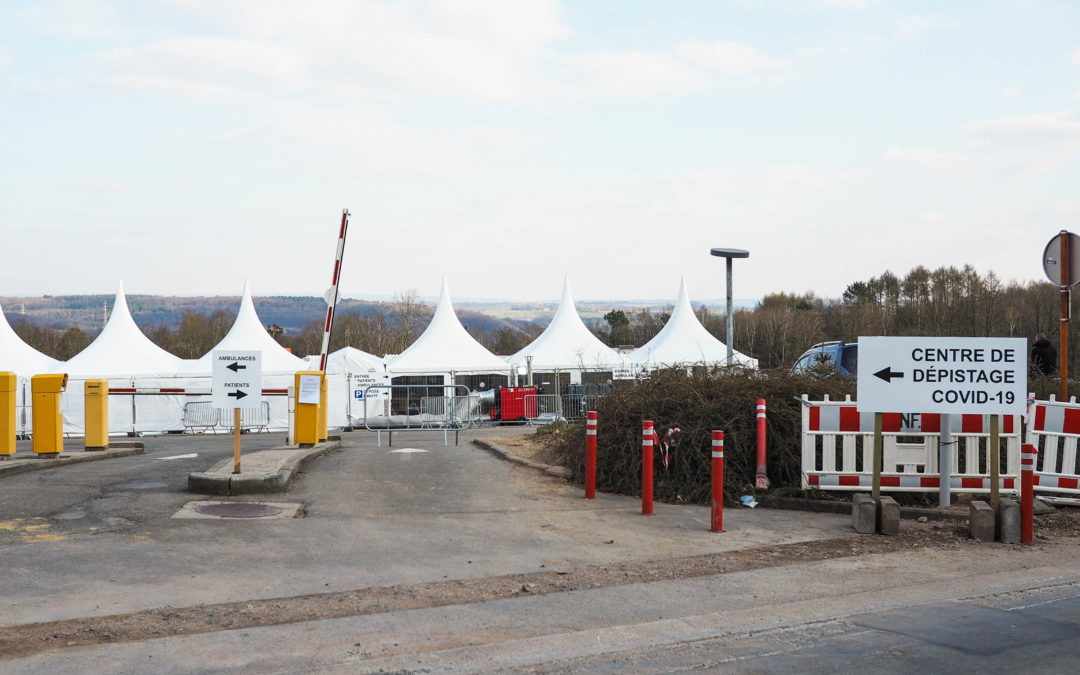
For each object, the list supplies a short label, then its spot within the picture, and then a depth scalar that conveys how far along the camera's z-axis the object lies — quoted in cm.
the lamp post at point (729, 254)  1834
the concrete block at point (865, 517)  1023
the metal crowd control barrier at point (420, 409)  2928
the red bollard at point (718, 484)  1014
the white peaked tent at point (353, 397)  3170
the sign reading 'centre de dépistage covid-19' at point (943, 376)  1040
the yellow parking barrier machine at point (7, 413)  1403
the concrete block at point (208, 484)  1179
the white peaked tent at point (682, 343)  3684
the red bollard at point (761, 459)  1205
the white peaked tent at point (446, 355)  3475
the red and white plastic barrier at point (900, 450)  1141
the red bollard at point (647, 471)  1103
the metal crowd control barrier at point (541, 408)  3102
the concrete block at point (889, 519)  1012
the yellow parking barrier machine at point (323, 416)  1770
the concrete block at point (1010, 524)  973
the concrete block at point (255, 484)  1182
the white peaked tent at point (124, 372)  2983
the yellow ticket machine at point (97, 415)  1730
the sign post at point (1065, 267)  1208
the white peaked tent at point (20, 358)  3188
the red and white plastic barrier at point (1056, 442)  1127
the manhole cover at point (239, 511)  1042
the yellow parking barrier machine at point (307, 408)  1606
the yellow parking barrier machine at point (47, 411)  1468
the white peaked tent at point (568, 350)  3625
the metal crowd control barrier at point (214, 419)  3023
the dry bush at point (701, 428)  1230
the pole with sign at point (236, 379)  1239
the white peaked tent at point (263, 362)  3034
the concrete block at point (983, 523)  985
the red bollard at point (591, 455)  1188
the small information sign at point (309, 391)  1606
